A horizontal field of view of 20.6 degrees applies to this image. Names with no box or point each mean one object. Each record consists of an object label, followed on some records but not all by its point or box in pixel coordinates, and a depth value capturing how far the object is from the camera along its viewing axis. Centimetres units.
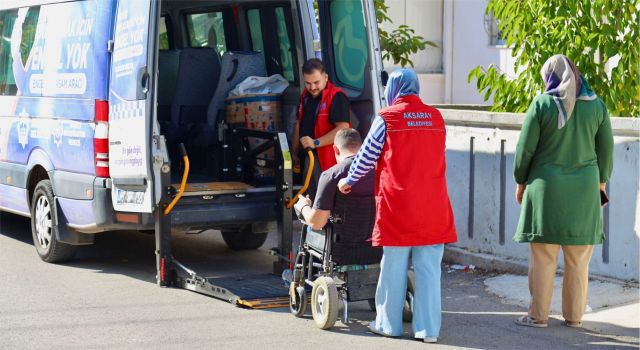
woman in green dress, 1149
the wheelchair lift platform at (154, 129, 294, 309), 1314
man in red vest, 1416
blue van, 1369
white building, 3224
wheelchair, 1178
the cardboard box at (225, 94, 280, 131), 1566
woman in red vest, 1112
